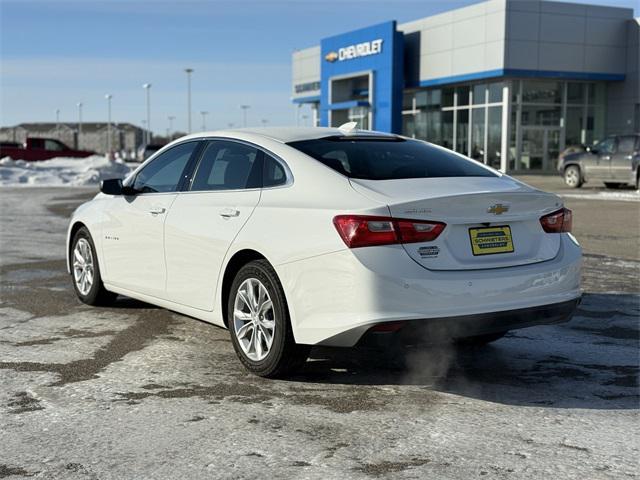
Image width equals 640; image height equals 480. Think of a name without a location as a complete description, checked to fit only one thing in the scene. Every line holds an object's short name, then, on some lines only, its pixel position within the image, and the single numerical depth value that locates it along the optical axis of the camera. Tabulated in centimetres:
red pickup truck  4784
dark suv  2533
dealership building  3978
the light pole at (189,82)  8000
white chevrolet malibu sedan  450
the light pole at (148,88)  8605
